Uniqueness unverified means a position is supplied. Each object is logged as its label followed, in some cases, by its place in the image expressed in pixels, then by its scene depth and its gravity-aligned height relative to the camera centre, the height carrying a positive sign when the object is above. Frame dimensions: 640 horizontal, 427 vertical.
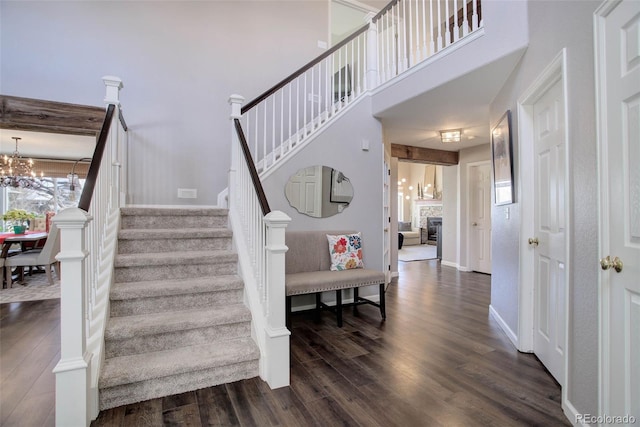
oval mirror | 3.54 +0.27
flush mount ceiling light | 4.50 +1.14
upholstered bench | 2.95 -0.62
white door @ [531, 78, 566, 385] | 2.00 -0.14
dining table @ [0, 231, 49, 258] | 4.58 -0.33
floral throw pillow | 3.49 -0.44
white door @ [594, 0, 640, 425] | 1.22 +0.03
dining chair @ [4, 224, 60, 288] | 4.49 -0.60
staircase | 1.84 -0.70
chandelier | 5.59 +0.88
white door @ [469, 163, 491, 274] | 5.68 -0.12
